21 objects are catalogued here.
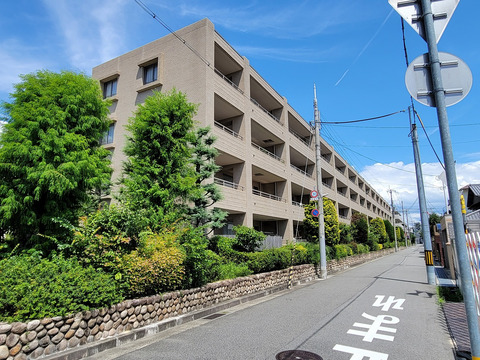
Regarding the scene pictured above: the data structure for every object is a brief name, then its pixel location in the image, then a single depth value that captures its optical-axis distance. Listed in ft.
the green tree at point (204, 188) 42.04
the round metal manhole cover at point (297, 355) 15.70
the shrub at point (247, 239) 44.88
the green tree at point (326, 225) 69.67
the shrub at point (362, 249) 93.25
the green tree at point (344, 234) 89.86
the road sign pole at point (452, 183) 11.98
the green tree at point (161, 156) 33.55
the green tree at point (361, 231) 116.78
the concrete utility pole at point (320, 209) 53.21
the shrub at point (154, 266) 22.04
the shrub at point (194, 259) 27.46
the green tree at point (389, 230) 184.75
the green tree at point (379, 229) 144.92
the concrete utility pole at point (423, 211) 44.09
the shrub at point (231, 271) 33.65
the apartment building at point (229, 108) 54.90
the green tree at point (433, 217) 209.51
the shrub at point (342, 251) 70.55
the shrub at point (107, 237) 22.03
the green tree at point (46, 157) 27.89
